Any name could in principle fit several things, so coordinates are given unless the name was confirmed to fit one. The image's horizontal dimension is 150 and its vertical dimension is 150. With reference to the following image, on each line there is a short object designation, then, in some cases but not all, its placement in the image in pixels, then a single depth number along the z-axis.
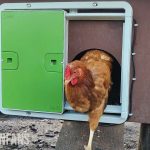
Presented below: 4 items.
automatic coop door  1.62
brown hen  1.48
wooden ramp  1.80
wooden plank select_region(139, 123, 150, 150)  2.03
